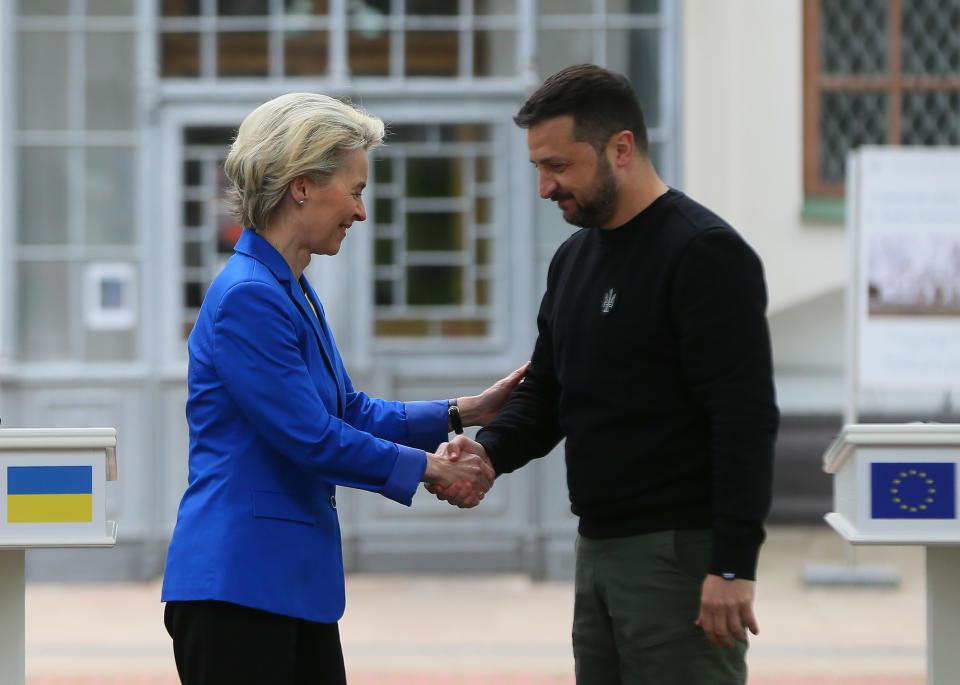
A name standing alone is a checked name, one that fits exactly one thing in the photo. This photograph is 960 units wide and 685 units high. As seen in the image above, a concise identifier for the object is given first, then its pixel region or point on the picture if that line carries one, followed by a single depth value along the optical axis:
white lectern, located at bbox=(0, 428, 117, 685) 6.36
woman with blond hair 5.84
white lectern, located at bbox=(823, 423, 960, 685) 6.62
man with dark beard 5.75
